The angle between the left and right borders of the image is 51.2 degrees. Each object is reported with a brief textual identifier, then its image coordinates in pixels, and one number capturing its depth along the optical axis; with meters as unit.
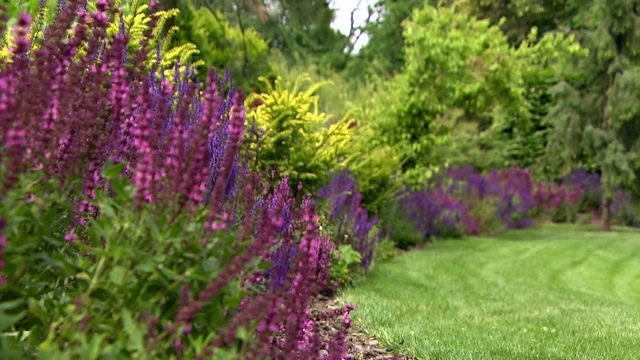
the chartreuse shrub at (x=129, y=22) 4.74
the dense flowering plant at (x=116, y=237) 1.66
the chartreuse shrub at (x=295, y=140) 6.58
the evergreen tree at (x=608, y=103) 14.89
